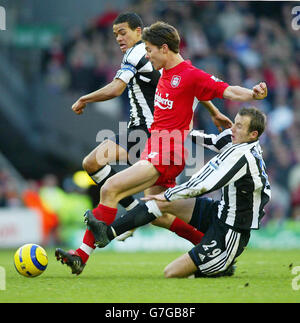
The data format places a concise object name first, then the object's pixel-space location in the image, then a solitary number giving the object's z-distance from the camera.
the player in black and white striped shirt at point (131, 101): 14.61
